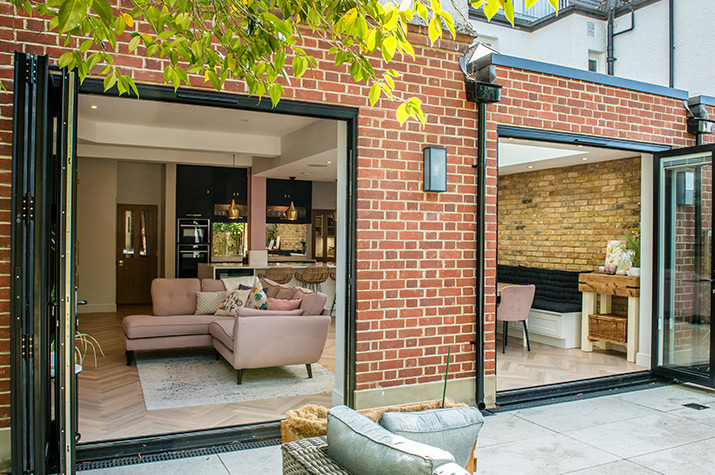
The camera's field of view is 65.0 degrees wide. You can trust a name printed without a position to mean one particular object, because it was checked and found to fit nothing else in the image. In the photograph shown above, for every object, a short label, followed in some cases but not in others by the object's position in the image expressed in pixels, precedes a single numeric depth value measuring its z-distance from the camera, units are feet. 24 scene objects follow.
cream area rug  16.78
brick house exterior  14.07
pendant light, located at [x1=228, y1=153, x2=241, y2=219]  36.96
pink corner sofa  18.22
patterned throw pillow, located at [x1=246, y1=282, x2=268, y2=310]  20.90
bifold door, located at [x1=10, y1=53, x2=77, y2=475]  9.42
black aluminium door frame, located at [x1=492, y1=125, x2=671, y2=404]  16.21
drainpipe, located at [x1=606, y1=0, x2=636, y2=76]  33.53
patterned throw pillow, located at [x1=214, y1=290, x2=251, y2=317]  23.17
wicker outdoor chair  6.52
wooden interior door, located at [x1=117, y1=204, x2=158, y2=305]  38.27
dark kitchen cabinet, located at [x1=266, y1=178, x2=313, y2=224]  41.57
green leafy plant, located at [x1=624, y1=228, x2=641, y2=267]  23.56
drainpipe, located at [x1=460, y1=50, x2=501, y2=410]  15.25
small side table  22.12
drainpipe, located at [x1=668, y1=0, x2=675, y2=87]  28.19
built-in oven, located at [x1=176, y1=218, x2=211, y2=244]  37.88
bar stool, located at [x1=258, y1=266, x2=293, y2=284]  31.65
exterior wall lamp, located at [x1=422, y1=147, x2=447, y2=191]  14.57
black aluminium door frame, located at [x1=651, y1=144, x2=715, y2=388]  17.88
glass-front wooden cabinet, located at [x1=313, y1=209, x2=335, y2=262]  43.98
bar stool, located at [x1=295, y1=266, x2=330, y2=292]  31.58
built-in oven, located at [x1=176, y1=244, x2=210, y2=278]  37.88
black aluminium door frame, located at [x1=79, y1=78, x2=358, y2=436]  12.23
